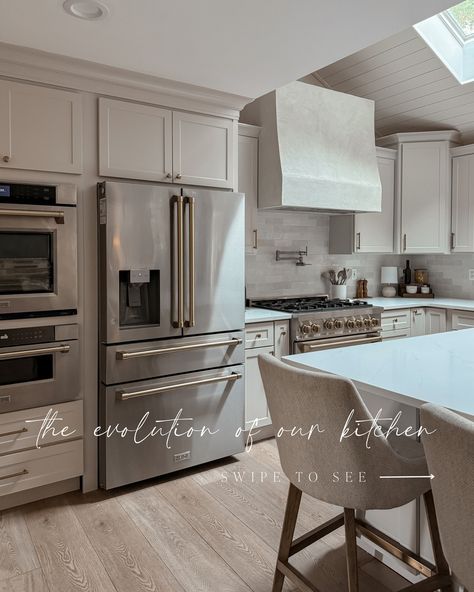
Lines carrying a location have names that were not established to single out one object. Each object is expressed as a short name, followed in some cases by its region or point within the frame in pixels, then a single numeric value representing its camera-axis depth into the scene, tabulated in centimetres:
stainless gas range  352
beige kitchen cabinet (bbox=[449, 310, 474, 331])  405
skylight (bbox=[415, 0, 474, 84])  373
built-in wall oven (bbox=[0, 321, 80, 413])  248
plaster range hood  362
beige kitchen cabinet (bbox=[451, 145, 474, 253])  445
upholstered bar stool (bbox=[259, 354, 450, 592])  141
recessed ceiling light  196
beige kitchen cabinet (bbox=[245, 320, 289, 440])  336
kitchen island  150
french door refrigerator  268
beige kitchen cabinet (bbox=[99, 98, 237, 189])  272
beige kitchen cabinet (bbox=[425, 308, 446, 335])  429
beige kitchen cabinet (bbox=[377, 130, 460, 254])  454
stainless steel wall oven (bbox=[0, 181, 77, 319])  243
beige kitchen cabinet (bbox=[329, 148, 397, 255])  440
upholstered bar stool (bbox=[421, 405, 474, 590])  100
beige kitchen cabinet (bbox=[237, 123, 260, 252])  369
